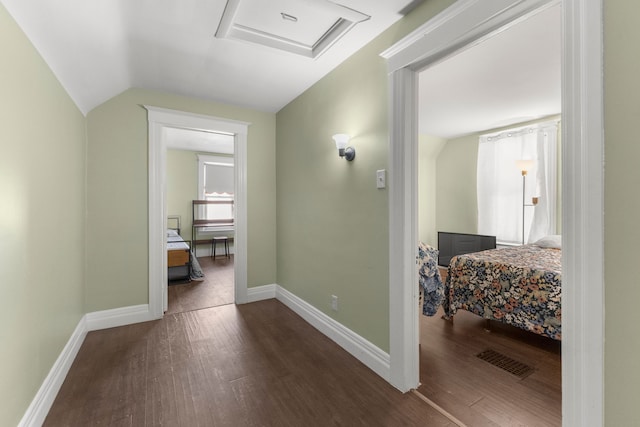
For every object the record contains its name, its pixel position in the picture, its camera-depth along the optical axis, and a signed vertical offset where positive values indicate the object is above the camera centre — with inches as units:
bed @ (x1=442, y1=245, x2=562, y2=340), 93.7 -26.8
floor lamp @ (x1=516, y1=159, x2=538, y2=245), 163.8 +25.8
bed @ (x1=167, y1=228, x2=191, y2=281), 177.8 -29.3
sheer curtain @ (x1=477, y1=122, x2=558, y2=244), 163.9 +17.5
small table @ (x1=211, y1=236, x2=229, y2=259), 269.9 -27.1
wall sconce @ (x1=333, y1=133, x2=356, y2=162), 92.7 +21.0
